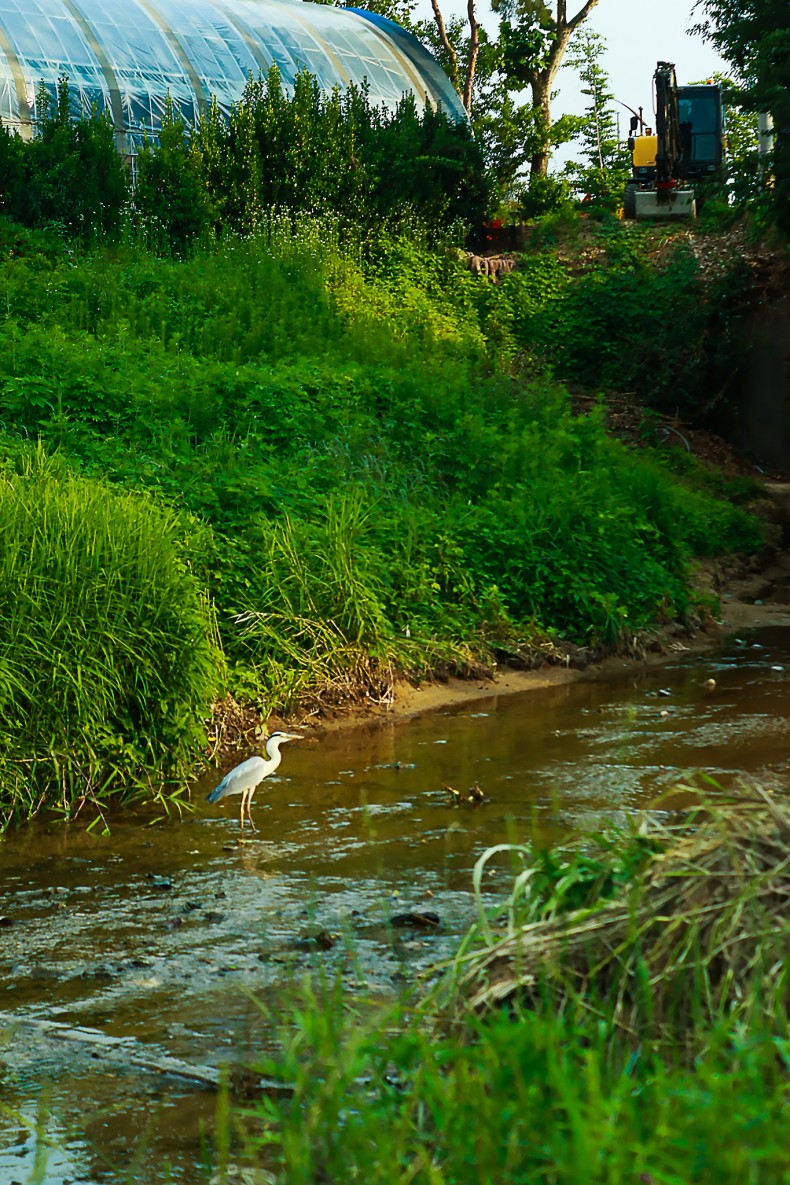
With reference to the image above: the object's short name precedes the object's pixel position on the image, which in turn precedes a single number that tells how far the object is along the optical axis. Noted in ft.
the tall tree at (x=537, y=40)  132.02
